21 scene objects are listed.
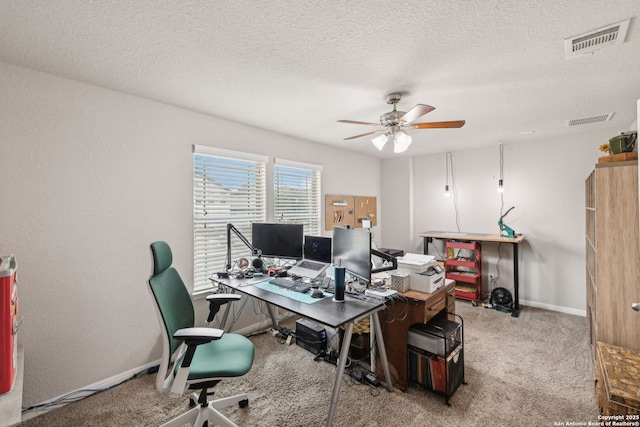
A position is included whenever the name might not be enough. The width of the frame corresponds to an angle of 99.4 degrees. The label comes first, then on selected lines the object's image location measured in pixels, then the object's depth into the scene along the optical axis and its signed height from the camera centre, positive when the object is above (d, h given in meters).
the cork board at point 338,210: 4.27 +0.11
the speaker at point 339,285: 2.03 -0.51
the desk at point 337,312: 1.70 -0.64
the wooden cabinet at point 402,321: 2.12 -0.85
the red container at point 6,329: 1.16 -0.48
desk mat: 2.11 -0.63
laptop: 2.66 -0.41
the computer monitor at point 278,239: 2.83 -0.23
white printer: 2.21 -0.47
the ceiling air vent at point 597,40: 1.51 +1.03
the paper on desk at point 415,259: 2.30 -0.38
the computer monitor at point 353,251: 2.14 -0.29
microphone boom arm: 2.89 -0.27
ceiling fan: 2.23 +0.79
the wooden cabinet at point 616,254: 1.93 -0.29
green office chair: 1.48 -0.86
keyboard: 2.34 -0.61
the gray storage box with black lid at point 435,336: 2.03 -0.93
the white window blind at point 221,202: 2.90 +0.18
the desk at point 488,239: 3.72 -0.34
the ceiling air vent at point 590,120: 2.91 +1.06
